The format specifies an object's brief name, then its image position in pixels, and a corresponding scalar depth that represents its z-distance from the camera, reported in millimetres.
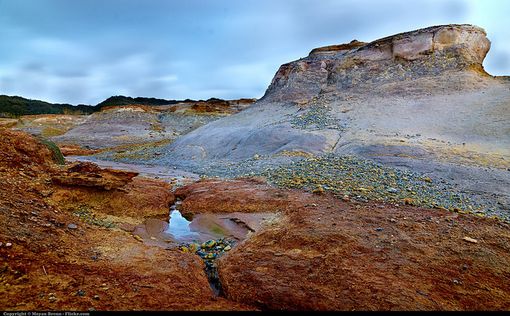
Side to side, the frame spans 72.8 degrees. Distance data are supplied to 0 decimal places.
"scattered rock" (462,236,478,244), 5691
